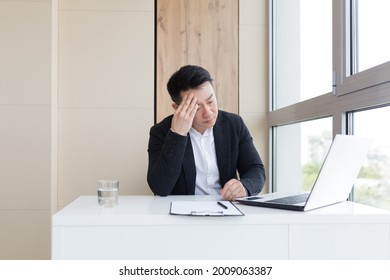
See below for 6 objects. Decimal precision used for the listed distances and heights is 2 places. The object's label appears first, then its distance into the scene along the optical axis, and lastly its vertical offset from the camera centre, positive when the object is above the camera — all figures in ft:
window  4.97 +0.88
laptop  3.55 -0.36
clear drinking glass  4.00 -0.55
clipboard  3.56 -0.65
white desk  3.47 -0.83
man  5.48 -0.08
